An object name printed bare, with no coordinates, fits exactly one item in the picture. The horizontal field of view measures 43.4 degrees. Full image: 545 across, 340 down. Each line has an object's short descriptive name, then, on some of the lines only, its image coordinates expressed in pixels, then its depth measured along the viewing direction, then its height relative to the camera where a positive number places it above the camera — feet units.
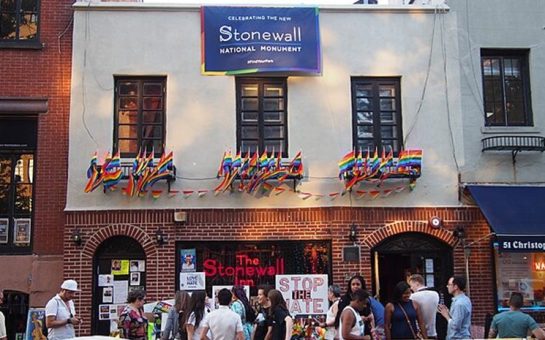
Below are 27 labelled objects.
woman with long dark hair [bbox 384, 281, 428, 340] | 29.07 -1.91
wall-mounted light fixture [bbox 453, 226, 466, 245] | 44.83 +2.48
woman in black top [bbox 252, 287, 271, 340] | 32.14 -2.19
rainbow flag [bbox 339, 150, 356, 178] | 43.90 +6.95
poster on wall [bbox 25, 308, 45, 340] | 39.65 -2.64
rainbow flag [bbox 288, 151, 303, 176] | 43.83 +6.73
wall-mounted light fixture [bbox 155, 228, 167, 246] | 43.45 +2.32
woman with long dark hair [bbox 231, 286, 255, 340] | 33.92 -1.76
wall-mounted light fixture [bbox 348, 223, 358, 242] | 44.21 +2.51
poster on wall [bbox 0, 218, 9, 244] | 44.80 +3.01
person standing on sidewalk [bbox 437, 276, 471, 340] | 31.24 -1.85
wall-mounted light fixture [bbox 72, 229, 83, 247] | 42.93 +2.34
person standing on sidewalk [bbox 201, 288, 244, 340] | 27.63 -2.06
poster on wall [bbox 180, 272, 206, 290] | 43.62 -0.46
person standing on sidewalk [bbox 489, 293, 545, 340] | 28.37 -2.19
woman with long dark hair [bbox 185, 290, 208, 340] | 28.73 -1.77
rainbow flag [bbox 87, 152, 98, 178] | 43.18 +6.77
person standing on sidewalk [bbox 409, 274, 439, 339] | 31.42 -1.53
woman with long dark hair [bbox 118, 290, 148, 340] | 30.86 -2.05
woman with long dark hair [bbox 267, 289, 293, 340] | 30.37 -2.03
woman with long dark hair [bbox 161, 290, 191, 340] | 29.37 -2.03
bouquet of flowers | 39.00 -3.38
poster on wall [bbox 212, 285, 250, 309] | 43.62 -1.00
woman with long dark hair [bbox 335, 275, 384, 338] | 29.66 -1.74
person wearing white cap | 31.81 -1.90
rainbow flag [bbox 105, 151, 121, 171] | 43.14 +6.91
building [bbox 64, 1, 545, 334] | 43.96 +8.22
